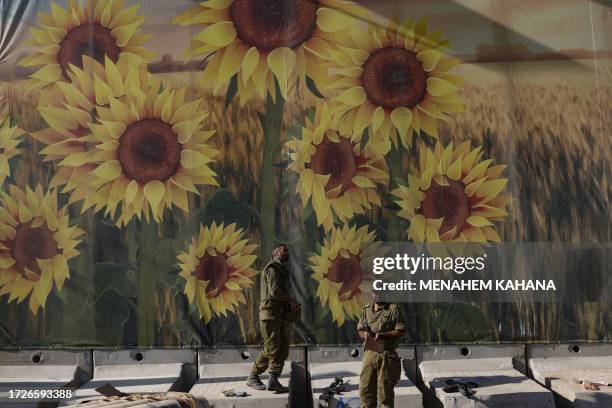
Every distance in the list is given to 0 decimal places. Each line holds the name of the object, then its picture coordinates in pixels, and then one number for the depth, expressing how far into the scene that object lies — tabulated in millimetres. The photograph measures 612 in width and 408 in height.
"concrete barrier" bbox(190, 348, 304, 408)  6980
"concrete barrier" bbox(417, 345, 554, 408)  7027
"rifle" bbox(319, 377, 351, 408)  7152
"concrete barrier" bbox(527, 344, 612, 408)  7227
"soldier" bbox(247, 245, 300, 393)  7203
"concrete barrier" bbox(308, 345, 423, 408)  7148
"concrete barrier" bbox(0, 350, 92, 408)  7957
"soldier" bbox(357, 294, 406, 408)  6688
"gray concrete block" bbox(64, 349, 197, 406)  7809
